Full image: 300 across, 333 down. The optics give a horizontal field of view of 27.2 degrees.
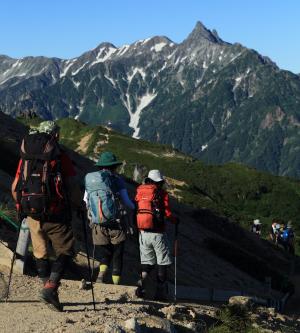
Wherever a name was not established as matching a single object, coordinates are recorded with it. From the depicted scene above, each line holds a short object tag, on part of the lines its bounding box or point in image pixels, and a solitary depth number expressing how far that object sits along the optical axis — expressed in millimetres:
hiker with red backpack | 10805
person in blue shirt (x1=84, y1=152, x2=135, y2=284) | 10438
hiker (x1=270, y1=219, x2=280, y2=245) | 38562
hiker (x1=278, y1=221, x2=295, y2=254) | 36688
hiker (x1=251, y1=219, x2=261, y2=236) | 42281
